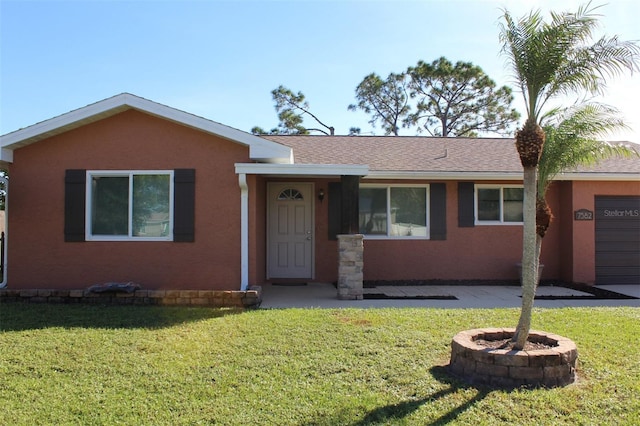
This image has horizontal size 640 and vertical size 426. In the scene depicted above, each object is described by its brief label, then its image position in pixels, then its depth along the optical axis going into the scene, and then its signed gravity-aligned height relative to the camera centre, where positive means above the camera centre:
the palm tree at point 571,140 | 6.37 +1.22
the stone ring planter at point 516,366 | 4.36 -1.37
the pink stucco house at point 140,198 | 8.25 +0.43
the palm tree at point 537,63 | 4.71 +1.67
